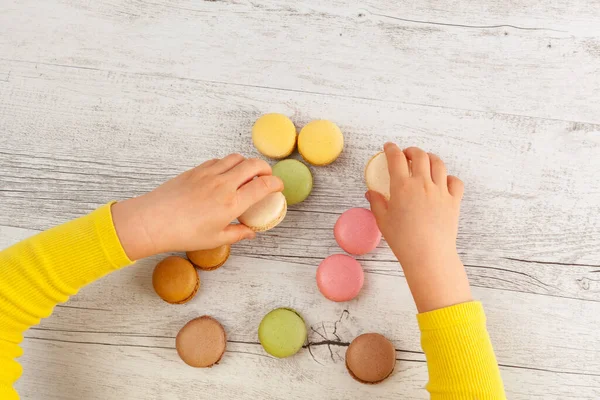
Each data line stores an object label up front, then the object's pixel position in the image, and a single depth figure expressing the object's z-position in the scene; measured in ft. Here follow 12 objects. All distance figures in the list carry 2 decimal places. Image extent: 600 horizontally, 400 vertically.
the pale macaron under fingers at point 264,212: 2.75
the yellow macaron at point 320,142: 3.02
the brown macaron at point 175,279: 2.93
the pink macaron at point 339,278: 2.90
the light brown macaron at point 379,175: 2.81
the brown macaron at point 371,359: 2.84
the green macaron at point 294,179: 2.97
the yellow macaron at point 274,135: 3.04
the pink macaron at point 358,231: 2.92
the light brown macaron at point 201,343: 2.89
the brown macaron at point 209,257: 2.95
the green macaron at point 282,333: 2.88
